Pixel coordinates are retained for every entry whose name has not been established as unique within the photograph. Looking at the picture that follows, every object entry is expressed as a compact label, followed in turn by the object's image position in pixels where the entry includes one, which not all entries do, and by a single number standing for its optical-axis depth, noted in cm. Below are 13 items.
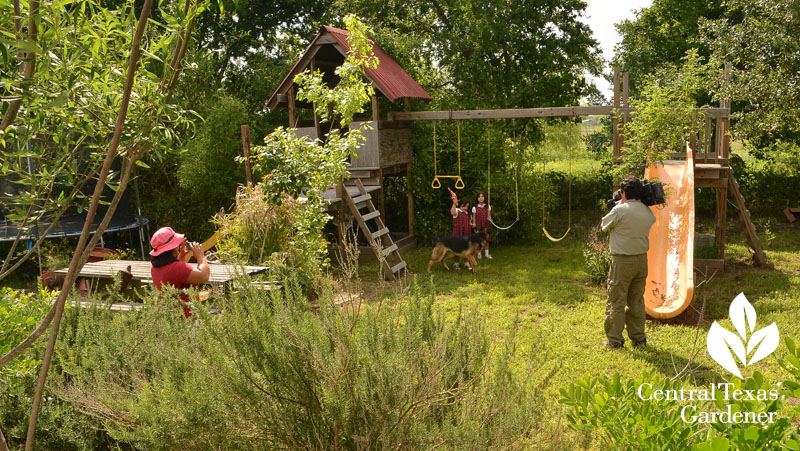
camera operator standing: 659
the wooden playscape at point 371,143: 1148
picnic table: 741
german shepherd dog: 1140
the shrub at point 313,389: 246
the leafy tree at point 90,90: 166
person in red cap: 579
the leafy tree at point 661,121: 915
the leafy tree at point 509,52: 1619
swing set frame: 996
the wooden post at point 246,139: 986
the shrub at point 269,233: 909
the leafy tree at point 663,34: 1662
